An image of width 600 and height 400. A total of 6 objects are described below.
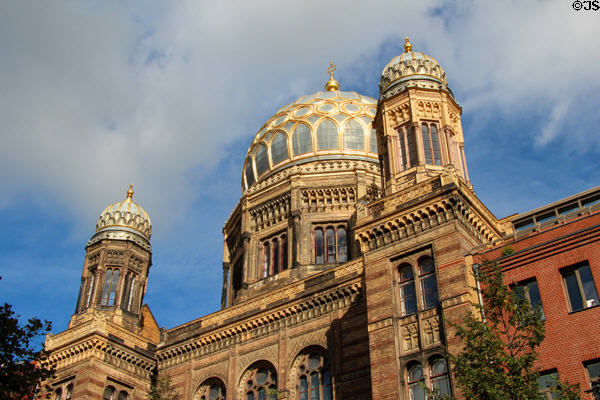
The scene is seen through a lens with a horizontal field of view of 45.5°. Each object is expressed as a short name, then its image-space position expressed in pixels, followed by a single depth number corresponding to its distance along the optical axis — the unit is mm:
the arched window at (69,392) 29919
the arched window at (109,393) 29803
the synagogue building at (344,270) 20469
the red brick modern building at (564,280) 18500
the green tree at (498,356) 15500
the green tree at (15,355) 16953
